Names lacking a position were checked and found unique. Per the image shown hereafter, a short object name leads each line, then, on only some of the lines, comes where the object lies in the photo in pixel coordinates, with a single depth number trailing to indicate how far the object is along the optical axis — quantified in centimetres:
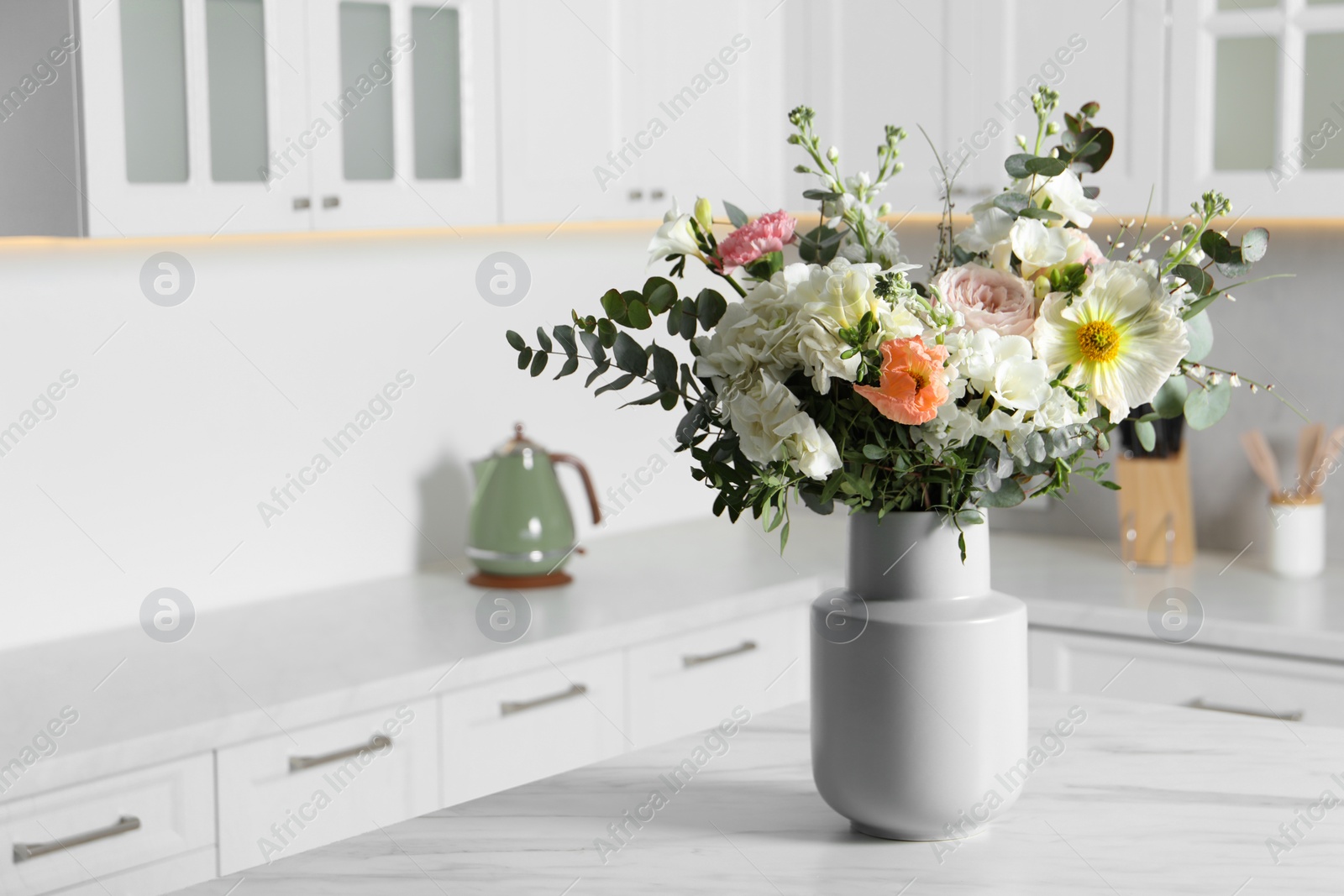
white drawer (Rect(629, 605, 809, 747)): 258
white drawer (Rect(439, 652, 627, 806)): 232
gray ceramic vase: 121
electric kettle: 271
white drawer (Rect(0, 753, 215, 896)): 181
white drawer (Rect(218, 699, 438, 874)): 204
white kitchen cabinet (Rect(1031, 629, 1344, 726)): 243
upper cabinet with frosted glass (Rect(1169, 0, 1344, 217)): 259
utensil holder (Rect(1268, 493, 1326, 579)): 282
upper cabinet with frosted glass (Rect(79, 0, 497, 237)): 206
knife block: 292
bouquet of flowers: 109
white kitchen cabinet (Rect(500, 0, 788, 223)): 262
